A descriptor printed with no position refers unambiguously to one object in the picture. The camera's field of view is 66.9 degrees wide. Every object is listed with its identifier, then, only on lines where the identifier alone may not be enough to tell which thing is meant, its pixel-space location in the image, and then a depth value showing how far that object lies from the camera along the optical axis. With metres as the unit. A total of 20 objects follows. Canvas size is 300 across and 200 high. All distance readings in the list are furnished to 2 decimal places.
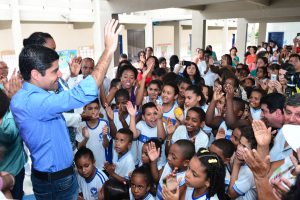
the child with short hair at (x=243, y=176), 1.96
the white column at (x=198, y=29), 10.17
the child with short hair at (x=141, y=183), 2.24
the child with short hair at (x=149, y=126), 2.94
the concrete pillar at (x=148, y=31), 13.74
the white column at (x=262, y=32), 14.58
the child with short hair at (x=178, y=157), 2.29
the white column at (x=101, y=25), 7.75
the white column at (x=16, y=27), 7.94
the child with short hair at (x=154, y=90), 3.81
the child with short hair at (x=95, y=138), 3.09
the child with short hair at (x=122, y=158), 2.69
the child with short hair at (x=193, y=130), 2.75
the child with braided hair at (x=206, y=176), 1.80
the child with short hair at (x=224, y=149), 2.32
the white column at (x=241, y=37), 12.27
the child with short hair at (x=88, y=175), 2.54
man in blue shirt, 1.54
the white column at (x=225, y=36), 22.97
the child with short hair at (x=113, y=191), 2.17
